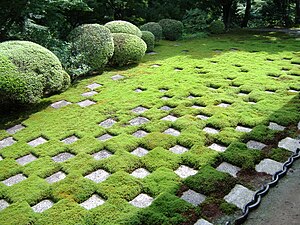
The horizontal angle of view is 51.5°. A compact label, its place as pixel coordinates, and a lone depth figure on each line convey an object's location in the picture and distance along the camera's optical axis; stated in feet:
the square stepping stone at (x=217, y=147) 13.12
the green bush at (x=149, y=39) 31.48
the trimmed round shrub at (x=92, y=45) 23.67
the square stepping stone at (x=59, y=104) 19.15
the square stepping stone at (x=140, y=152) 13.32
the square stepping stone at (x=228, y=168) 11.56
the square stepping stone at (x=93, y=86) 21.93
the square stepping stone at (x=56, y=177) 11.98
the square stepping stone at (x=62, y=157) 13.38
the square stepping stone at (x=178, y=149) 13.28
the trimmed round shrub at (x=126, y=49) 25.81
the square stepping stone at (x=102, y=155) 13.29
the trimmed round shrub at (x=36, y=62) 17.65
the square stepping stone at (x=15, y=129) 16.45
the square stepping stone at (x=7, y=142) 15.11
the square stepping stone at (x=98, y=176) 11.81
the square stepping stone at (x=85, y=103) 19.02
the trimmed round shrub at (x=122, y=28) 29.07
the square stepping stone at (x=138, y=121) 16.11
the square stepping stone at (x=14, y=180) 12.12
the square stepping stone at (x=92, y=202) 10.41
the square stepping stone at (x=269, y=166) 11.51
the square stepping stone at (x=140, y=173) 11.82
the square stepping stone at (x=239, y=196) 9.94
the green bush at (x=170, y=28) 37.96
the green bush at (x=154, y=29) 35.60
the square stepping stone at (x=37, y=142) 14.84
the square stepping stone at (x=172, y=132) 14.77
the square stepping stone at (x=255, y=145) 13.10
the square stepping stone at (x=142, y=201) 10.26
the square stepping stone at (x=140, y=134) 14.93
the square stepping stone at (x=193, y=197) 10.15
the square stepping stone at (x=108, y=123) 16.08
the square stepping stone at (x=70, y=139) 14.79
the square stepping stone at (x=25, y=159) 13.44
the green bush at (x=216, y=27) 41.57
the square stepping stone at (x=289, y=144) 12.94
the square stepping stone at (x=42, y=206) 10.46
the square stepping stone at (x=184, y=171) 11.65
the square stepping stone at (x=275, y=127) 14.56
